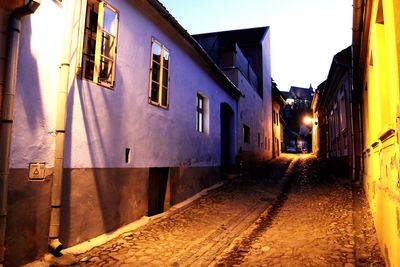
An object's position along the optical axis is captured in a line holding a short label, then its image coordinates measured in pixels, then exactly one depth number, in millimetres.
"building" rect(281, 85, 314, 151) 51219
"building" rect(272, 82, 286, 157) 28456
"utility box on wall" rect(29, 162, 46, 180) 4492
